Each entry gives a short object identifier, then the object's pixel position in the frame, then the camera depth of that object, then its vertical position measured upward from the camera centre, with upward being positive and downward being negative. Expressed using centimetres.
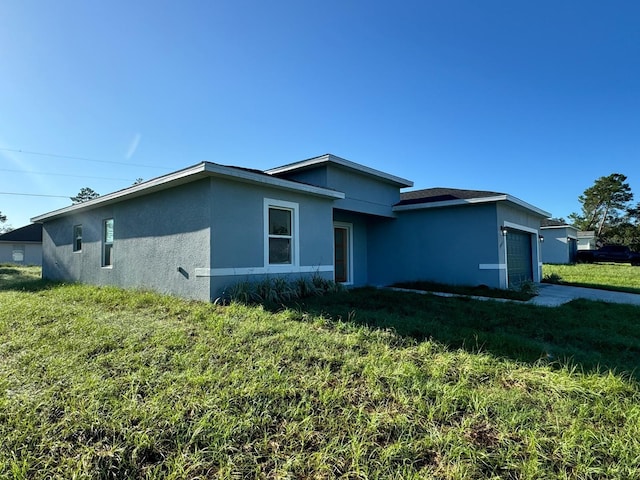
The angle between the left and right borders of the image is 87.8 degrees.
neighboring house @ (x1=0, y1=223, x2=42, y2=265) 2944 +108
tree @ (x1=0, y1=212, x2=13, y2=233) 5842 +648
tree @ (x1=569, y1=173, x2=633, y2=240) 4047 +640
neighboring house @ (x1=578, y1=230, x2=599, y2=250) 3453 +133
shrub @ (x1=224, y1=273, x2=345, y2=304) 702 -77
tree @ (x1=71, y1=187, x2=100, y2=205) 5078 +1006
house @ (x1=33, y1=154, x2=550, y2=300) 718 +72
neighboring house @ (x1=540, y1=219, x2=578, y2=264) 2708 +95
